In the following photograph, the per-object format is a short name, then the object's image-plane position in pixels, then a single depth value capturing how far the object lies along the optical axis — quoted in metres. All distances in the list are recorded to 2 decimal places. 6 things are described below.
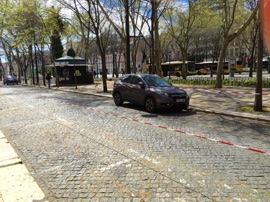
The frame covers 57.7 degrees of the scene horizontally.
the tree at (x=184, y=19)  23.18
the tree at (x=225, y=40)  15.24
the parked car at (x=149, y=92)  9.72
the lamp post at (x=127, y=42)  15.35
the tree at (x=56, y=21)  23.16
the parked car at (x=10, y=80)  41.89
